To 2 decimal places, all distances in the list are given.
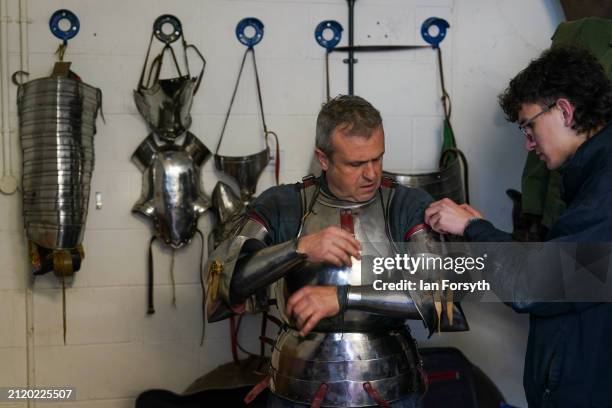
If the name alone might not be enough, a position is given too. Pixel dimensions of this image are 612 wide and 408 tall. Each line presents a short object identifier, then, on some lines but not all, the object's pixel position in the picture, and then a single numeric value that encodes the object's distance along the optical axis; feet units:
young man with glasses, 5.11
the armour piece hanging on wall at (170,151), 9.31
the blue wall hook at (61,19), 9.23
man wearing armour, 5.98
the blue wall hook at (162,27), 9.47
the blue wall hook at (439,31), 9.97
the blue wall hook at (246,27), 9.61
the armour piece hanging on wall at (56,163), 8.86
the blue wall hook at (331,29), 9.77
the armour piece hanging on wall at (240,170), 9.41
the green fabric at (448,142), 9.75
